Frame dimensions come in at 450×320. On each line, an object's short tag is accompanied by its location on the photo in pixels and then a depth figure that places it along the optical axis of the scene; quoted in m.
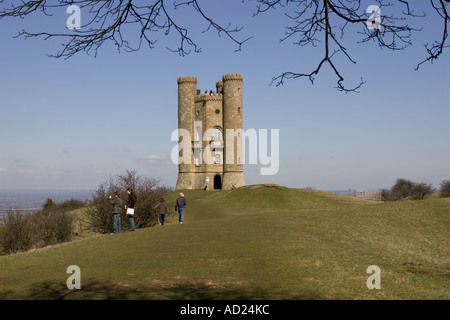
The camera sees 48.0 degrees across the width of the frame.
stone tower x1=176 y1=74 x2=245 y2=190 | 75.50
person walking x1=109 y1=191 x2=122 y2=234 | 25.48
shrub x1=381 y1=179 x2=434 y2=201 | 83.56
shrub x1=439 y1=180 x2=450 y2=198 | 79.29
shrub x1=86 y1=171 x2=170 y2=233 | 35.50
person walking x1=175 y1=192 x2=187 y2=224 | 29.62
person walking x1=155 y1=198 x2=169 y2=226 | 28.77
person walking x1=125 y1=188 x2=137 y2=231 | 25.62
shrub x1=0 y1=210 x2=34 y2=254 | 35.53
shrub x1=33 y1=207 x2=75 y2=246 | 38.50
